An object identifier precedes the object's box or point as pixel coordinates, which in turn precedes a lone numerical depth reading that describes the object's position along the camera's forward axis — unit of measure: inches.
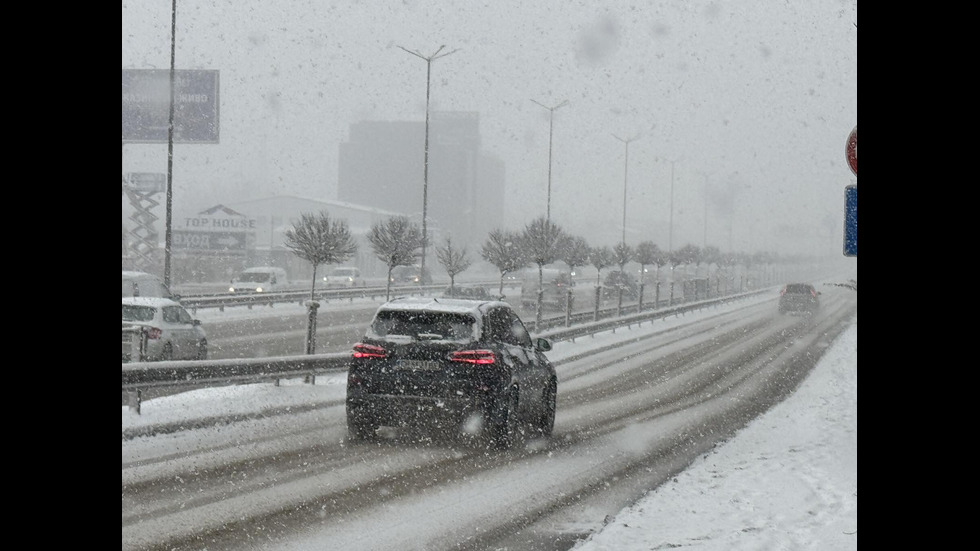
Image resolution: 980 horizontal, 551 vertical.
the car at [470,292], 1771.7
